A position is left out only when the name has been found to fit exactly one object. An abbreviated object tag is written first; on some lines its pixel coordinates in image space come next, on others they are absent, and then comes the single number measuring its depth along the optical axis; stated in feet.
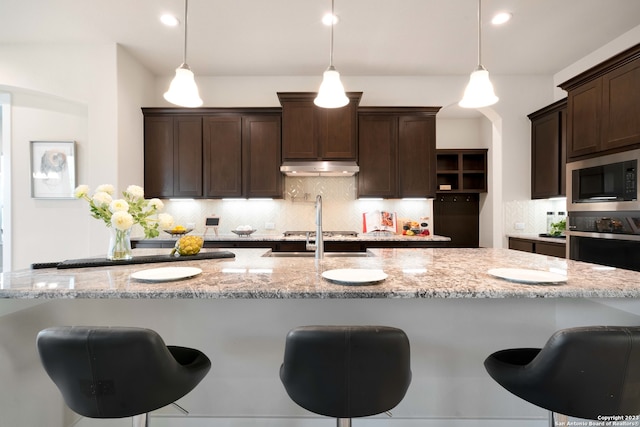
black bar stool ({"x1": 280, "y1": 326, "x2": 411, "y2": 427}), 2.66
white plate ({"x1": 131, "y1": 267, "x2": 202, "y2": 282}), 3.81
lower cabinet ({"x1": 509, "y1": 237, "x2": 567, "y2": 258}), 10.16
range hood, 11.27
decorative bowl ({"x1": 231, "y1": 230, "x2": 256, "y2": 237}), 11.36
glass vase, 5.28
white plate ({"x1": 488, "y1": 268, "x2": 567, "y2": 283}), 3.65
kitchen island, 4.13
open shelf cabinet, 17.29
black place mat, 4.86
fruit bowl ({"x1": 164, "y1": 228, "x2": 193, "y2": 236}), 8.46
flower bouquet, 5.02
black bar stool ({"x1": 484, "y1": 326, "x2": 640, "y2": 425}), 2.65
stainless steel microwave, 7.50
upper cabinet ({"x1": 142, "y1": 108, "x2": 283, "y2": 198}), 11.86
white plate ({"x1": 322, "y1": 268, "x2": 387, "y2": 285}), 3.63
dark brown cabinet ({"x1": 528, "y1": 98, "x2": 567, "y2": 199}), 10.98
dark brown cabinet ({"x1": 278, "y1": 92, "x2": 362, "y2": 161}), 11.41
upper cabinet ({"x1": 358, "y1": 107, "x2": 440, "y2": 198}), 11.78
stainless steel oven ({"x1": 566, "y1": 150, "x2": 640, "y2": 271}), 7.47
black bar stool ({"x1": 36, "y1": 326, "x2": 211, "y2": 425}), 2.71
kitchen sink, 6.57
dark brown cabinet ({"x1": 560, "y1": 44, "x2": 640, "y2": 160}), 7.41
